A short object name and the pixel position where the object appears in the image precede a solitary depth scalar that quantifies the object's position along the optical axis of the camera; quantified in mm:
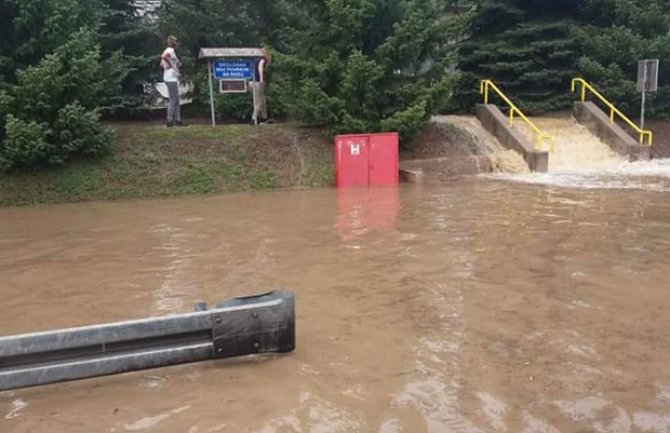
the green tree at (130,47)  18672
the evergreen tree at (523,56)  23172
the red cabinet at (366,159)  15977
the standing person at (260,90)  17562
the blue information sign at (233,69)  17078
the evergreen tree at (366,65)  17062
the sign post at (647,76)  20438
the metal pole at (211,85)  17281
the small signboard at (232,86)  17266
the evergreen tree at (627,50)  22016
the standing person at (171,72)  16156
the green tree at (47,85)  14078
